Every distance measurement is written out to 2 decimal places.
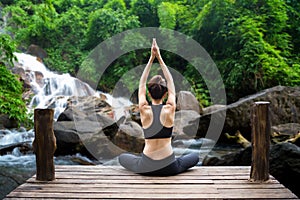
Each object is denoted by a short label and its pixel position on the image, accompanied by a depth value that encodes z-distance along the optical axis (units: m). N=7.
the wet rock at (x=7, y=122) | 8.94
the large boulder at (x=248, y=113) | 8.46
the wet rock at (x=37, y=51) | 14.93
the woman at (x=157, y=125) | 3.18
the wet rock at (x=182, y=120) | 8.77
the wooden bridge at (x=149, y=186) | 2.74
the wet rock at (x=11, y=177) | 4.80
